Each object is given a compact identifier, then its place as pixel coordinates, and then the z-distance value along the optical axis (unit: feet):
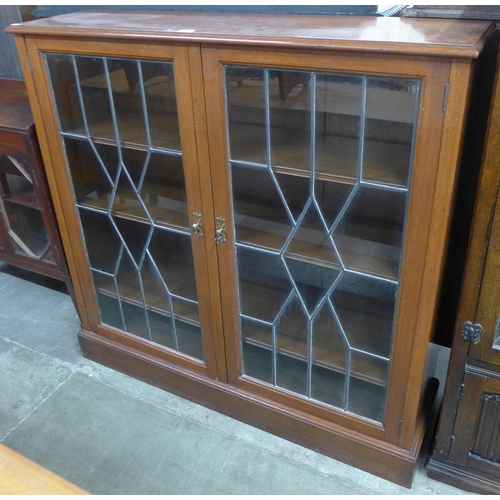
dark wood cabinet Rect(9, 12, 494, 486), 3.42
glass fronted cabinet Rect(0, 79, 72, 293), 5.47
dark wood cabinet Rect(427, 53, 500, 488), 3.46
